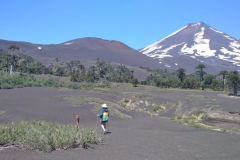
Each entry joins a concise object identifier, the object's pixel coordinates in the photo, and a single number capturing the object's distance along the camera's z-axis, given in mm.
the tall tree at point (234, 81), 48597
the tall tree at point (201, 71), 66338
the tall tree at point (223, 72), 58438
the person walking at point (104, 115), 13241
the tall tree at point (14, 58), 55438
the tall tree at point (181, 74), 70250
